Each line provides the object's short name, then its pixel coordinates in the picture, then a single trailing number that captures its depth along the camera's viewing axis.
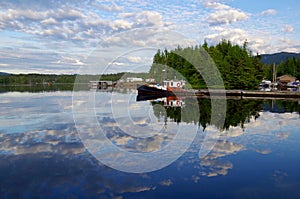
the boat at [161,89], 44.09
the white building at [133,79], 83.88
